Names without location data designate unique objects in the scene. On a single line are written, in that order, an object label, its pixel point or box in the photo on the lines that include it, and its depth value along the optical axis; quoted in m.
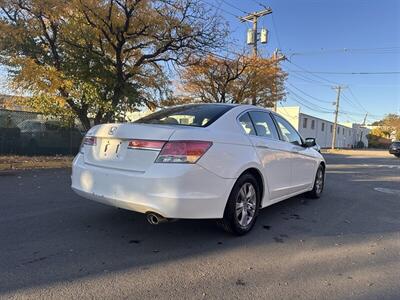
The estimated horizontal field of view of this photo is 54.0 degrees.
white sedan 4.07
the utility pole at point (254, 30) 26.86
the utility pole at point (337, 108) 52.27
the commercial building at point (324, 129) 48.19
